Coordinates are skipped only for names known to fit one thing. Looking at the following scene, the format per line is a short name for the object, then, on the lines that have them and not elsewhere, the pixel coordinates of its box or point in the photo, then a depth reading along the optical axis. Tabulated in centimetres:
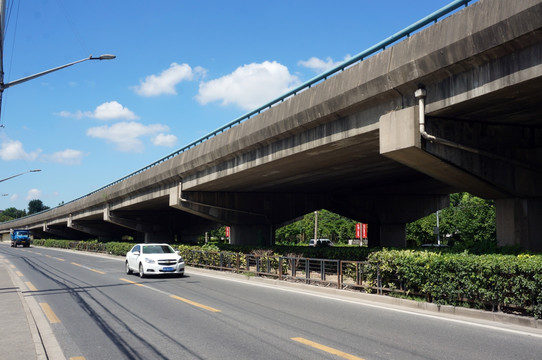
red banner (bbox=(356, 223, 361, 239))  6197
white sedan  1914
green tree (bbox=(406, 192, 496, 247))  4800
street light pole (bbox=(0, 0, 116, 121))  1126
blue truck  7281
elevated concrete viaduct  1030
